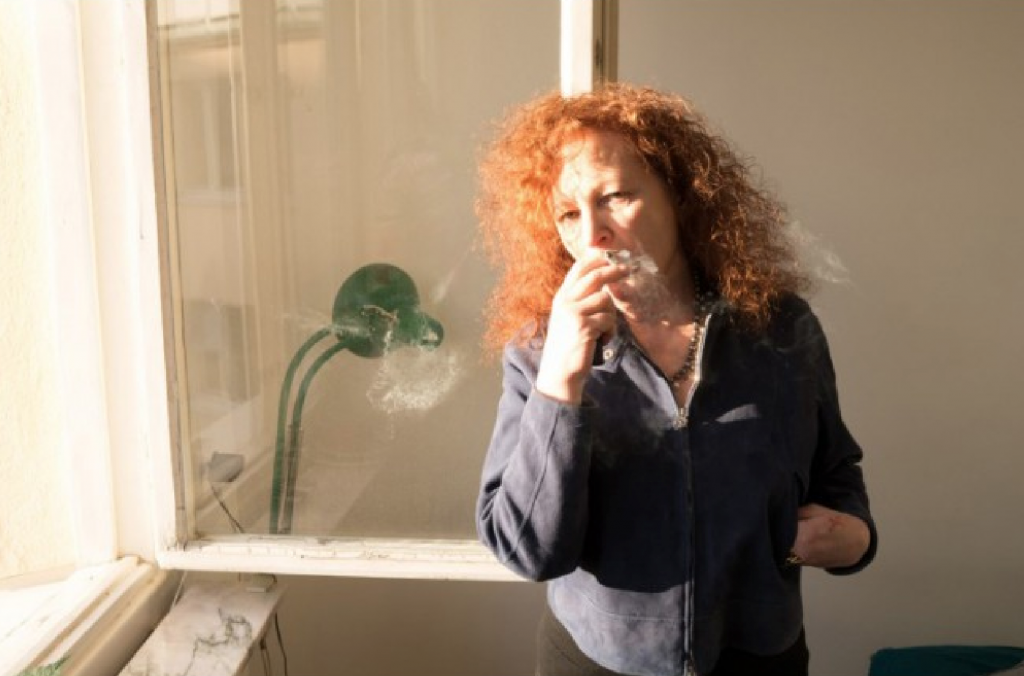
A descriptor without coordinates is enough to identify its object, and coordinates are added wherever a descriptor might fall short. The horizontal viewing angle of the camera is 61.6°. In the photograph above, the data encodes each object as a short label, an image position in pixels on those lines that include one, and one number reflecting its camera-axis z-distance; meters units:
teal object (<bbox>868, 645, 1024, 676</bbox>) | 1.48
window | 1.20
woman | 0.77
